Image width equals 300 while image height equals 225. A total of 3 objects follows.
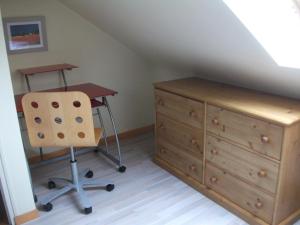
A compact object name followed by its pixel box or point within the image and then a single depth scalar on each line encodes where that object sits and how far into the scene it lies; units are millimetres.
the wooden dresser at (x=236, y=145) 1967
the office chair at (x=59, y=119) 2158
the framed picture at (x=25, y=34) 2732
